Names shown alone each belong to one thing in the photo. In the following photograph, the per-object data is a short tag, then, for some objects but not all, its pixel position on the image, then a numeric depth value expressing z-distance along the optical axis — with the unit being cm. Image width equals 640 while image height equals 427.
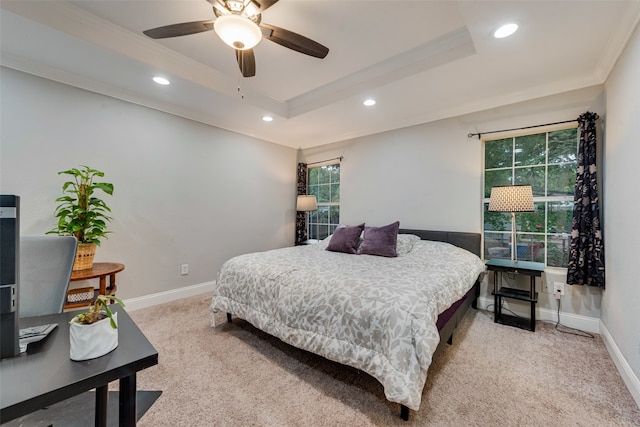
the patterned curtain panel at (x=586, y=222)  235
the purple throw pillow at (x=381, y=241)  292
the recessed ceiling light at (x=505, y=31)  187
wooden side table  208
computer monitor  75
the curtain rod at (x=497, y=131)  266
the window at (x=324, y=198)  461
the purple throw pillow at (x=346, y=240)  313
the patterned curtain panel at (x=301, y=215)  488
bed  143
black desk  61
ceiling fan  155
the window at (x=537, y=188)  270
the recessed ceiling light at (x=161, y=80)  260
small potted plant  75
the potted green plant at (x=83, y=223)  219
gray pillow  300
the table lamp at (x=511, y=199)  252
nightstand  249
